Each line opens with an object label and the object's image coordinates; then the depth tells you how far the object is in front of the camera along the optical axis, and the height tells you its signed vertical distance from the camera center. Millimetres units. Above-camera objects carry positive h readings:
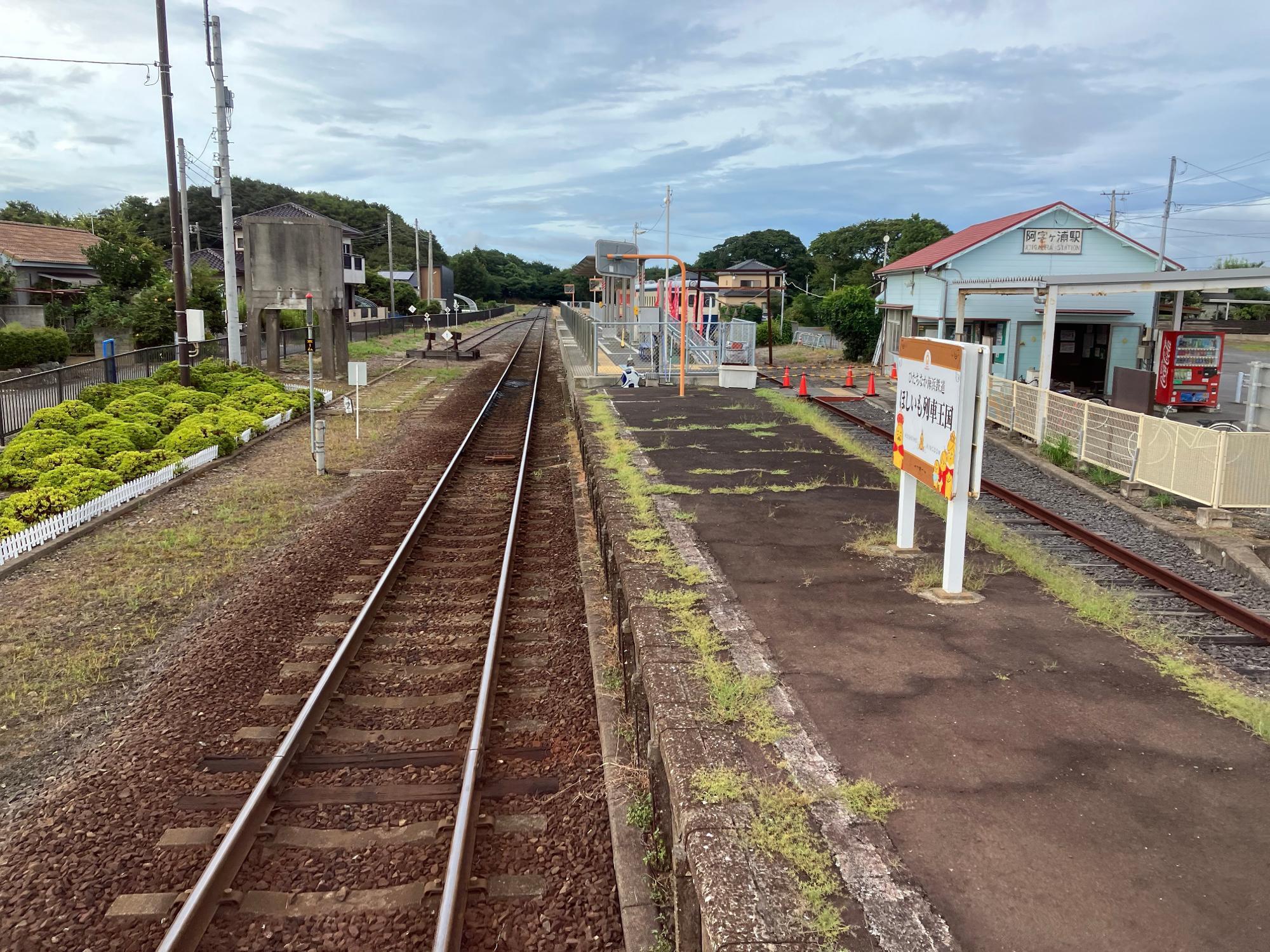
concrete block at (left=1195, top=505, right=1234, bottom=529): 10109 -1843
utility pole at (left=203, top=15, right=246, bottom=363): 22344 +3800
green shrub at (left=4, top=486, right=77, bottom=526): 9969 -1882
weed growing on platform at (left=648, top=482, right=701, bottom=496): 11062 -1790
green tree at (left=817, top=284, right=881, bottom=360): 35156 +869
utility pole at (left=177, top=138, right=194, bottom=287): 22969 +3941
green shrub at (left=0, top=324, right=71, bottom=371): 22812 -404
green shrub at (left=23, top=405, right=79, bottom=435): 14766 -1454
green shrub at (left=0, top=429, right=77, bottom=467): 12672 -1611
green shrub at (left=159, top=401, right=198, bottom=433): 16200 -1464
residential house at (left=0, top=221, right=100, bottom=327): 32625 +2467
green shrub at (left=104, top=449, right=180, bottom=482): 12250 -1770
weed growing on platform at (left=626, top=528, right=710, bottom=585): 7578 -1884
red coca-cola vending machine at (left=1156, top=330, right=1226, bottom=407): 19516 -416
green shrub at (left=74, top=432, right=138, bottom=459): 13250 -1596
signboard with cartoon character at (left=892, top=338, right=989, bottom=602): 6691 -613
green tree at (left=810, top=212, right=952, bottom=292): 72500 +8725
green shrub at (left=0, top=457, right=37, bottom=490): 12000 -1902
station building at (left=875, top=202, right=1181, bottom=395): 25344 +1285
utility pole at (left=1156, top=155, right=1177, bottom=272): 42125 +7048
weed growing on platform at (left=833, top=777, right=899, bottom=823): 4094 -2035
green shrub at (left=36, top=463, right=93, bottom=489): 11133 -1747
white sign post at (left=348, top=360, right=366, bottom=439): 15922 -663
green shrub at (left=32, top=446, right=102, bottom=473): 12219 -1697
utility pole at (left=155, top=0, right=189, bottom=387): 19062 +2769
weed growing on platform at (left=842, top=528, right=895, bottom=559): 8422 -1841
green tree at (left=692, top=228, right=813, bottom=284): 124062 +12775
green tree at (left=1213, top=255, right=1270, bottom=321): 56994 +2547
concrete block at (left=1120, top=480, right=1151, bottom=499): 11766 -1806
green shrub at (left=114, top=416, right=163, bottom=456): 14344 -1589
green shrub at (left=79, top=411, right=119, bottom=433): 14805 -1442
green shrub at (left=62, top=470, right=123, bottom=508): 10695 -1824
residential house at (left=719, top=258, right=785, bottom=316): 78875 +4340
